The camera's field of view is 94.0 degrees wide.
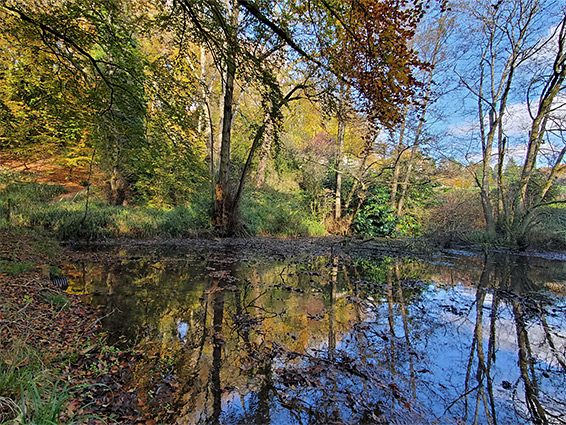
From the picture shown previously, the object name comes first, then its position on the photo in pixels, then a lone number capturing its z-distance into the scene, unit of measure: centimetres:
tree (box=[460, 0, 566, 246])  923
